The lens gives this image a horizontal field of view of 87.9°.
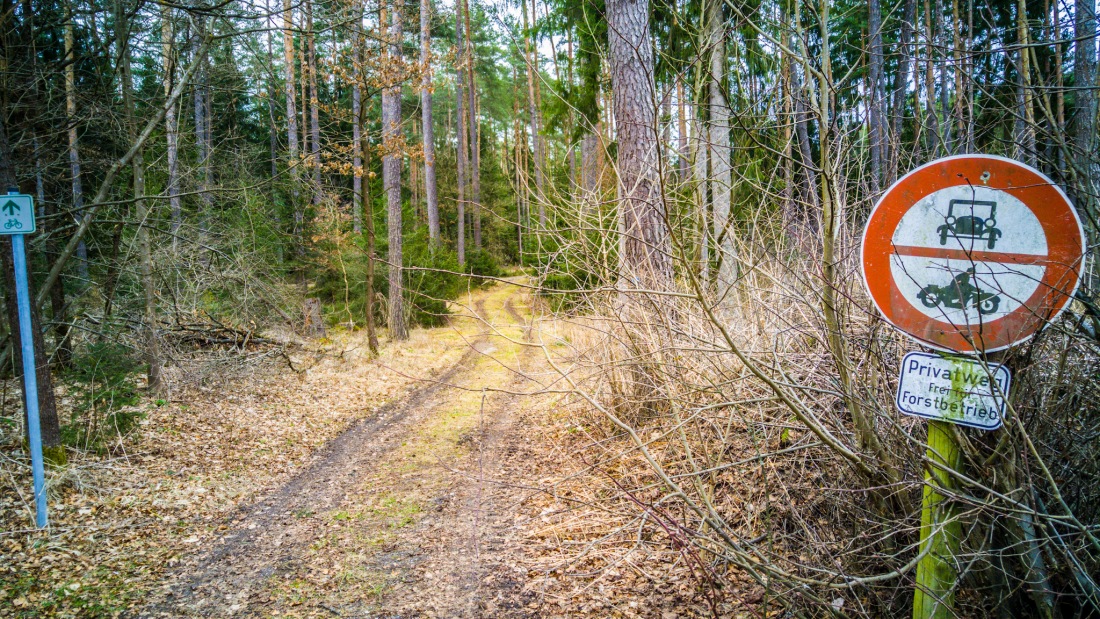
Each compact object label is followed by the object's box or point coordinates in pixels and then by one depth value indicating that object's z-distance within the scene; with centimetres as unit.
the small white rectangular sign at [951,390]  184
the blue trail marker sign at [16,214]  437
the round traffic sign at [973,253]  176
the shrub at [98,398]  566
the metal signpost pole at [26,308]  439
